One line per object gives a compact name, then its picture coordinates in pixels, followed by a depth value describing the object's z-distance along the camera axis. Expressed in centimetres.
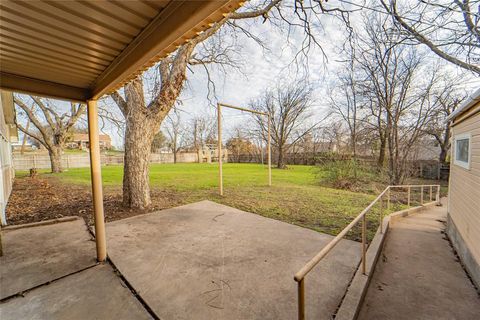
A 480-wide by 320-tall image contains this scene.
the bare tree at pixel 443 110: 985
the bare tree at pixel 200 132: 3547
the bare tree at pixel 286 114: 2169
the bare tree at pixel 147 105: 524
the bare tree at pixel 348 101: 1300
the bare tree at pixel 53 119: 1305
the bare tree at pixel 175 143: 3428
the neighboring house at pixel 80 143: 4027
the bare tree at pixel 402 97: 1015
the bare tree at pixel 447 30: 428
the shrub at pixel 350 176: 966
